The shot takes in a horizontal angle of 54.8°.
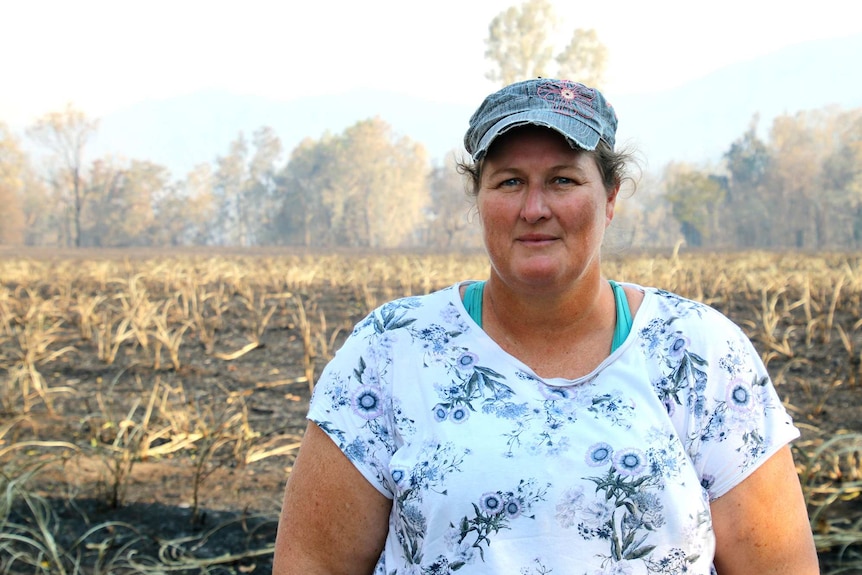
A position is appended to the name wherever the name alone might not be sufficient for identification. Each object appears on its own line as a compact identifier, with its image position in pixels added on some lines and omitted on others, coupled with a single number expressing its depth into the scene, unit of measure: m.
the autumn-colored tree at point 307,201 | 62.59
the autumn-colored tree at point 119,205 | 59.12
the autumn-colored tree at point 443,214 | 50.72
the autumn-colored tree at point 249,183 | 72.38
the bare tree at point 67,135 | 44.56
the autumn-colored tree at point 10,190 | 44.38
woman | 1.29
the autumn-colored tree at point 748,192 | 51.62
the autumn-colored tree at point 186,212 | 65.12
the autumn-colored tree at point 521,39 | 34.81
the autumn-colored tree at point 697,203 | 49.12
